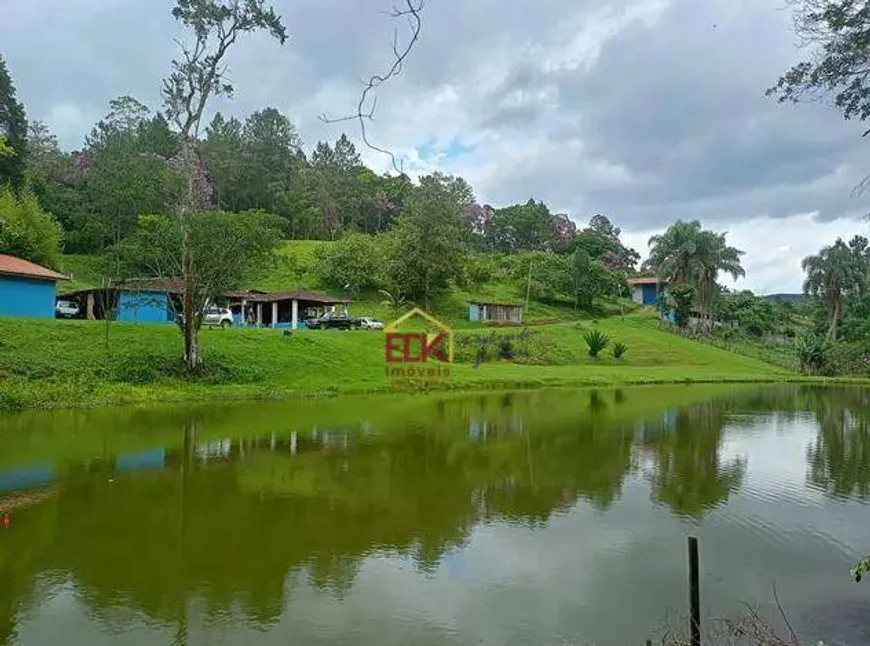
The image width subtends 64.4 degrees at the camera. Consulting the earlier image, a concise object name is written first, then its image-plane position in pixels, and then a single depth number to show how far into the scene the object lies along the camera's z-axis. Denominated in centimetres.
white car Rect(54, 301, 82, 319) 3969
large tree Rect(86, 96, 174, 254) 5556
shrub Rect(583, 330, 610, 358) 4409
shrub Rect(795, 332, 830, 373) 4531
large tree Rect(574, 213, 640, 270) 8381
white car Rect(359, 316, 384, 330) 4593
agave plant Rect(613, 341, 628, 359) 4422
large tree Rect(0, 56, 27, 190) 5075
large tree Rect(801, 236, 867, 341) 5556
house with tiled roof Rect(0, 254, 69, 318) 3055
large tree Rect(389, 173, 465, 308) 5678
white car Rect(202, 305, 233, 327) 4191
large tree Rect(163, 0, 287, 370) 2575
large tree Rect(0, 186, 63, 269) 3850
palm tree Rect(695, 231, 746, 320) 5903
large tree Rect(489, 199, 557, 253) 9131
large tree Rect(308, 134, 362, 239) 8231
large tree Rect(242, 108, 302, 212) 7831
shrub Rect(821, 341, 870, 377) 4547
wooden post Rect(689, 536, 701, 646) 614
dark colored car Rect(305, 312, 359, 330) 4503
